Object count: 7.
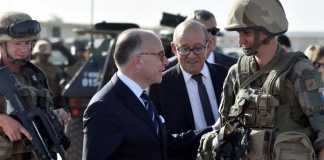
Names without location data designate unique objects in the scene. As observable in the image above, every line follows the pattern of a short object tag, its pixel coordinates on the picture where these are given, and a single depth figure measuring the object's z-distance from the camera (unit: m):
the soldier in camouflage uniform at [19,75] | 4.84
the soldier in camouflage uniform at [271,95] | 4.13
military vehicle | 8.26
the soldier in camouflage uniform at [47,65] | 10.86
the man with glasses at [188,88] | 5.18
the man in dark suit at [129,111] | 3.99
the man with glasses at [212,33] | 6.51
